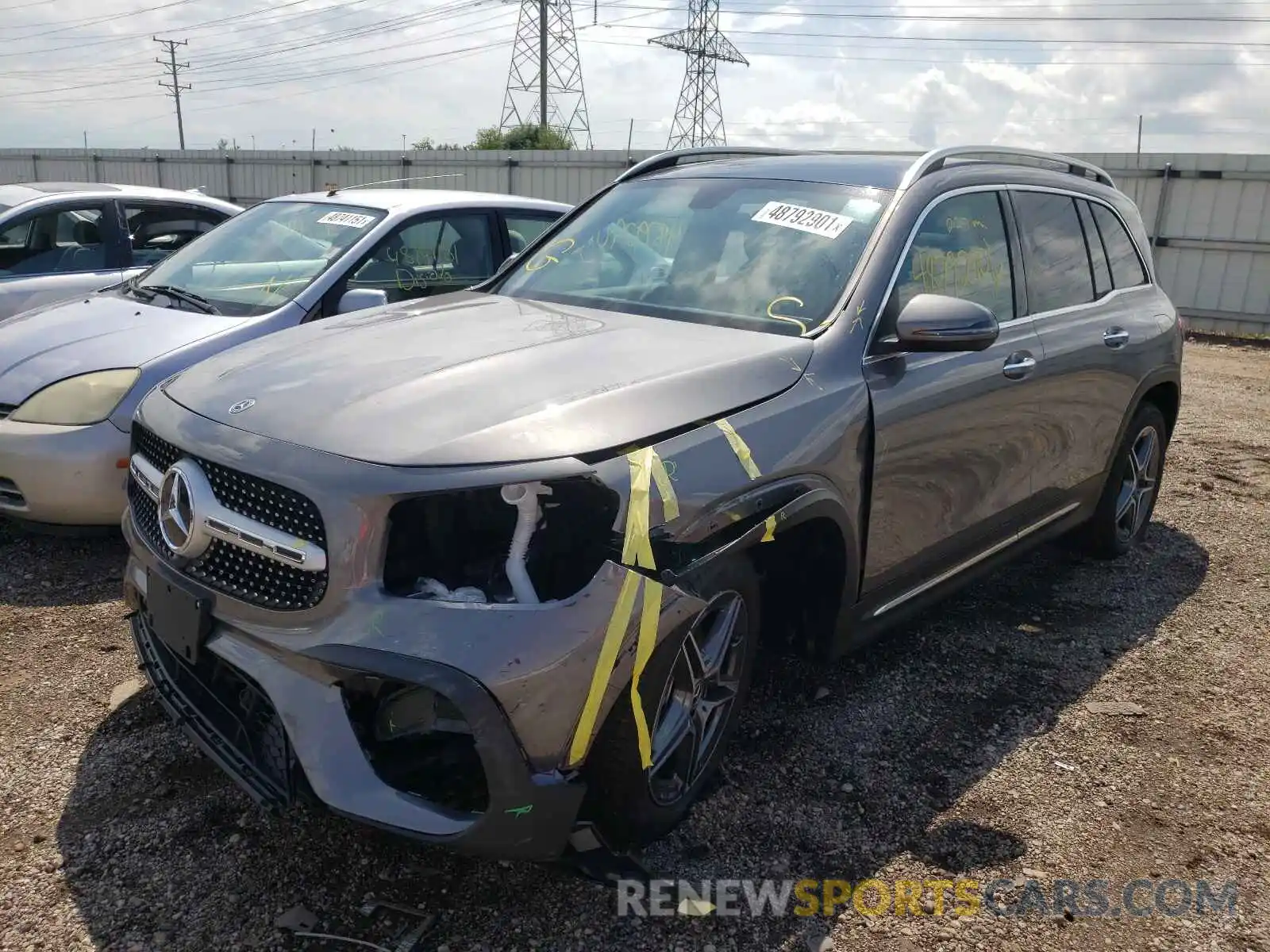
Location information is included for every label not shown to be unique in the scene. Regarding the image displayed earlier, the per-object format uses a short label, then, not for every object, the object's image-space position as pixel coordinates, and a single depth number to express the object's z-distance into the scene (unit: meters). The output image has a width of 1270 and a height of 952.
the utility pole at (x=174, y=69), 62.84
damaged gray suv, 2.23
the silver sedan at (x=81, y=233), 6.88
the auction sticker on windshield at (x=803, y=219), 3.38
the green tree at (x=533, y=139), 42.03
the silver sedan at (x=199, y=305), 4.25
